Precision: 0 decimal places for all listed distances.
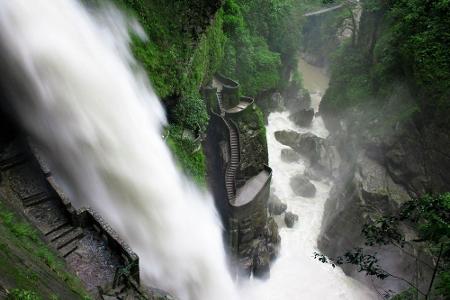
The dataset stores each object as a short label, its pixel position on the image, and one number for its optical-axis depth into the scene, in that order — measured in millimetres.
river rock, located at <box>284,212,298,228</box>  25750
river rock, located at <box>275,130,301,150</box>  31844
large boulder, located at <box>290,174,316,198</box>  28062
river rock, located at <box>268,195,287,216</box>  26141
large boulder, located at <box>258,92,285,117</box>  32141
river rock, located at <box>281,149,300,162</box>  30531
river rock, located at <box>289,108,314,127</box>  34969
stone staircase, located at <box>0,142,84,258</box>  10172
